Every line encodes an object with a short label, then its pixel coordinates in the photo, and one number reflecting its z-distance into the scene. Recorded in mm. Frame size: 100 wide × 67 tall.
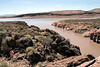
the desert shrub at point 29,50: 8855
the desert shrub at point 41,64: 7805
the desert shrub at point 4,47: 9388
